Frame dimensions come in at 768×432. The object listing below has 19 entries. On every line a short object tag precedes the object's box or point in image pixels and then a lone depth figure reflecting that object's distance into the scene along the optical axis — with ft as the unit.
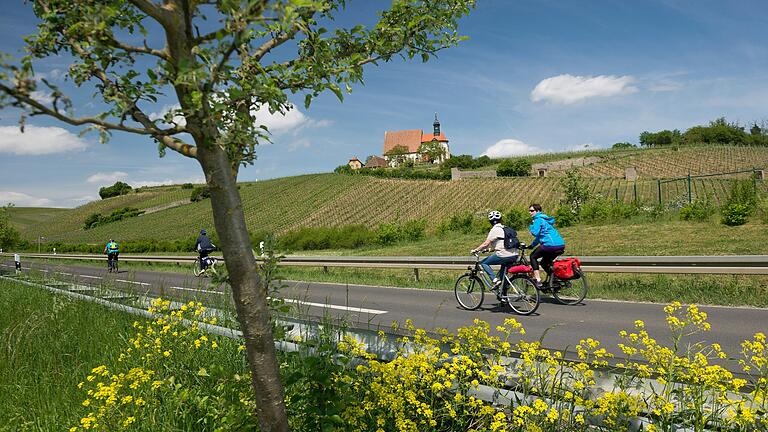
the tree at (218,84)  4.75
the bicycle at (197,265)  61.90
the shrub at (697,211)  65.16
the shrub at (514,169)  239.50
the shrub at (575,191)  95.50
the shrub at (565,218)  84.12
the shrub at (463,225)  98.72
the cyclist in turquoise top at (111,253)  82.28
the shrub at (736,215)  58.80
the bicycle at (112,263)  83.05
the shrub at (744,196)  60.59
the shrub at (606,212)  79.41
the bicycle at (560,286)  31.99
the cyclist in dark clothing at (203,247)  62.40
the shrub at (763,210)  58.44
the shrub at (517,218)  92.27
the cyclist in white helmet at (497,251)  30.68
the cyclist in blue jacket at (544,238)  31.78
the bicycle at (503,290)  29.86
